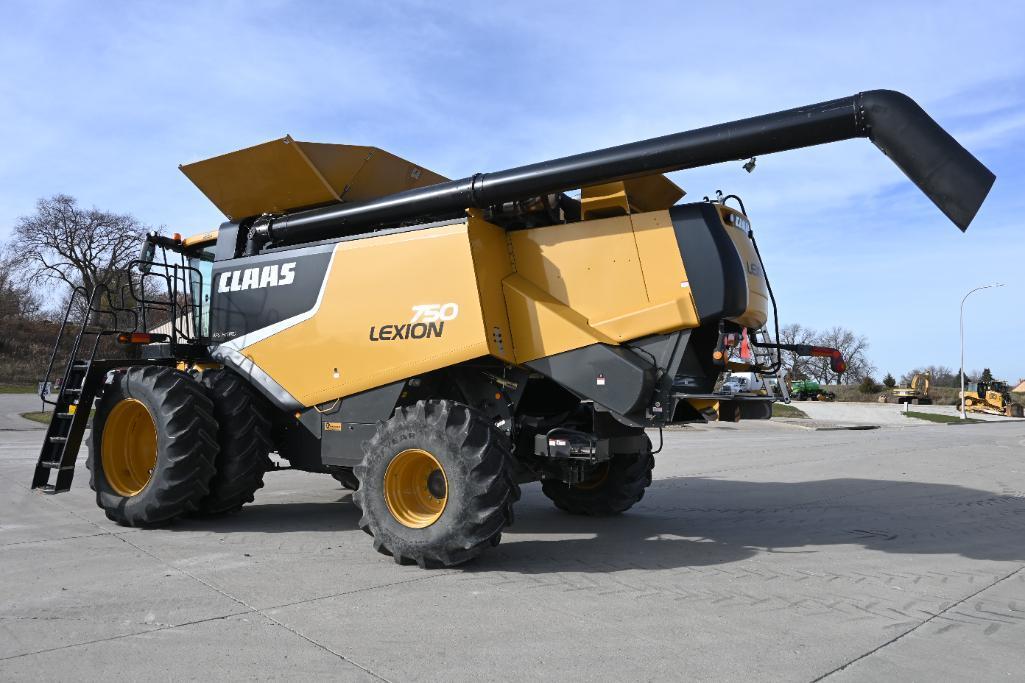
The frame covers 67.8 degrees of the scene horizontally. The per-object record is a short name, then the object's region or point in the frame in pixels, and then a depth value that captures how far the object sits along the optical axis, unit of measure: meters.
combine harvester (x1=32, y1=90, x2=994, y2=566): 5.51
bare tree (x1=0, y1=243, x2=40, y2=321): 45.33
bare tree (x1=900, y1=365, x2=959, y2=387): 79.96
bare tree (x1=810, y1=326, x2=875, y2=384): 85.06
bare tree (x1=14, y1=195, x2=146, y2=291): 42.59
